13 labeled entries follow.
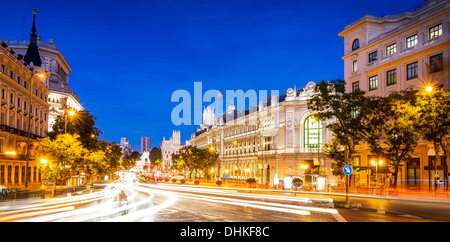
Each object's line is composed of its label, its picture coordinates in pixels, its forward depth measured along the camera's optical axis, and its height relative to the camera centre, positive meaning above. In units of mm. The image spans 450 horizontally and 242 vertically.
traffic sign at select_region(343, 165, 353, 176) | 26328 -1142
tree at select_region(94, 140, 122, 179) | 84450 -1026
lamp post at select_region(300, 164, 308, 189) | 62984 -2463
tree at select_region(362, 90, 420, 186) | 34688 +2559
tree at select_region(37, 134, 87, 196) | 40812 -723
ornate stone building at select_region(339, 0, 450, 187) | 41531 +11118
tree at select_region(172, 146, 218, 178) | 83906 -1678
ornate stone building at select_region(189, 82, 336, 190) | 68438 +2210
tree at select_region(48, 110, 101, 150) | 59697 +3508
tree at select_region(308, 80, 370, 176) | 34831 +4037
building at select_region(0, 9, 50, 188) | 49938 +4521
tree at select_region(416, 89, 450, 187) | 33531 +3480
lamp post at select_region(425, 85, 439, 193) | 30808 -506
